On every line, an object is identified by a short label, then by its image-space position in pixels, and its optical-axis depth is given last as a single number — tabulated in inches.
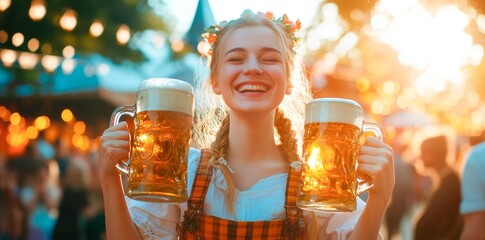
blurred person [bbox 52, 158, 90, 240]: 255.8
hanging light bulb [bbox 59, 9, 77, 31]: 317.1
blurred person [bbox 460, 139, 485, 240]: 132.4
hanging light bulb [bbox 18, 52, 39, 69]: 339.6
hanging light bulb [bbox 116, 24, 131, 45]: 339.3
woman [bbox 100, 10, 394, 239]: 77.1
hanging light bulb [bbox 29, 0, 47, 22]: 307.4
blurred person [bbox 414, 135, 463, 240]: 184.5
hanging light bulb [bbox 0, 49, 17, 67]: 336.2
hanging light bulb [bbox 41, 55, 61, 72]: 357.1
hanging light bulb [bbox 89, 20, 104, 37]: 341.7
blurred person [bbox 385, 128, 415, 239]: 292.0
